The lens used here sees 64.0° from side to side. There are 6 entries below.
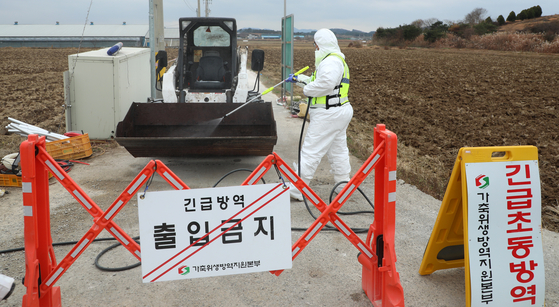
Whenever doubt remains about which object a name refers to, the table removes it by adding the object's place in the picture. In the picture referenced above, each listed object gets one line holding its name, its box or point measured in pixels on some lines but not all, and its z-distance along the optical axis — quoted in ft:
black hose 14.48
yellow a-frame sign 9.79
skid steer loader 18.83
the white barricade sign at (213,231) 8.79
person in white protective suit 16.48
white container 25.85
